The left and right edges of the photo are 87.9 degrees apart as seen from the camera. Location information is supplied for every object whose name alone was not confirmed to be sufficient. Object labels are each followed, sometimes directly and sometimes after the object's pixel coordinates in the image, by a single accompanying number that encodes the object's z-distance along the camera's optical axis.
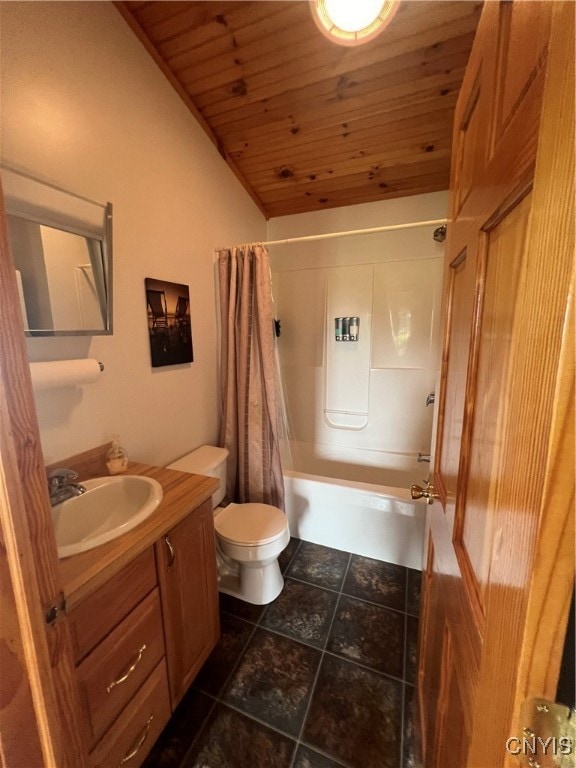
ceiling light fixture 1.03
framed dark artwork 1.55
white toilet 1.48
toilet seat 1.48
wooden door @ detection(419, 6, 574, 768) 0.26
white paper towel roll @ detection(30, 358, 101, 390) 1.01
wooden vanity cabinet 0.78
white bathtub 1.75
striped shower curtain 1.87
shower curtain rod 1.58
